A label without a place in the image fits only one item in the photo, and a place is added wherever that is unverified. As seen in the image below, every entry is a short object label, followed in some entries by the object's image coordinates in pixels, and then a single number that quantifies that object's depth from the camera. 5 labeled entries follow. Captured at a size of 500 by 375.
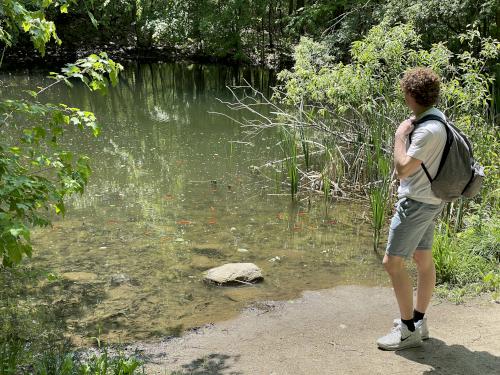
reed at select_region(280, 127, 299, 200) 7.81
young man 3.26
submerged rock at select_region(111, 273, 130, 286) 5.43
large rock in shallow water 5.34
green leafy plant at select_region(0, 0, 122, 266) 3.22
